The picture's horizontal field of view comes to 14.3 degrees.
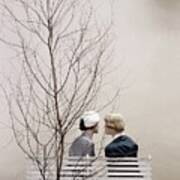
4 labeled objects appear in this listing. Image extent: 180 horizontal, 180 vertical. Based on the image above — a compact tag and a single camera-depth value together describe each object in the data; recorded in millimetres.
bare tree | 7798
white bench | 5725
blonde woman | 5909
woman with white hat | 6113
